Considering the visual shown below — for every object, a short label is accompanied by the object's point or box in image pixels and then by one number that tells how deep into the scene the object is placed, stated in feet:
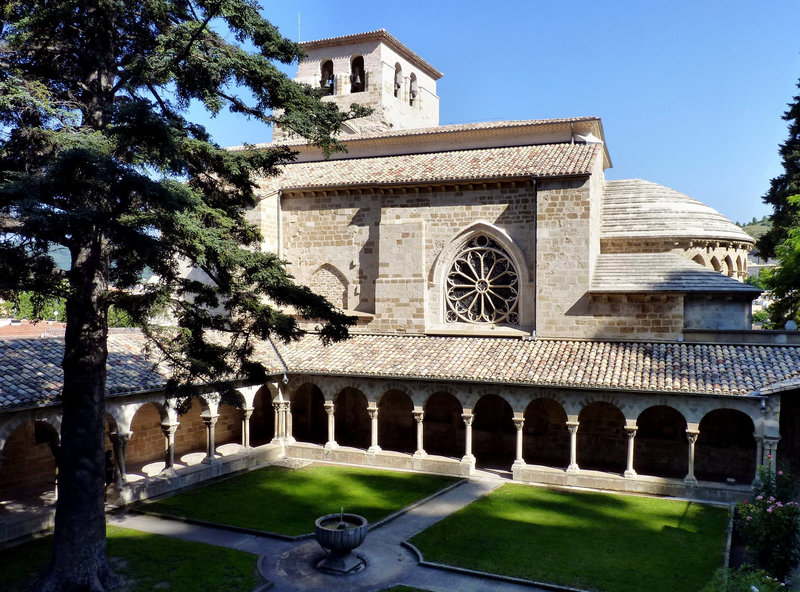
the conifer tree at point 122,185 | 32.60
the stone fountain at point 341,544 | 42.14
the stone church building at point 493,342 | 59.06
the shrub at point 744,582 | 29.81
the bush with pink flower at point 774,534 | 41.00
